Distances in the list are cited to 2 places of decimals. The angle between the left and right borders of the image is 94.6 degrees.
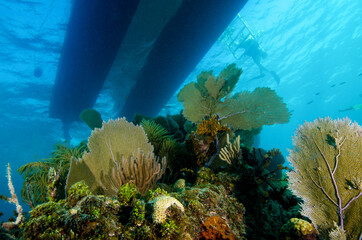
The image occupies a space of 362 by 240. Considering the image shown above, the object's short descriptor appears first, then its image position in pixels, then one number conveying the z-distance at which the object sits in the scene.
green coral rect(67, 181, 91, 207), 1.67
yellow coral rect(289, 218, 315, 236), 1.77
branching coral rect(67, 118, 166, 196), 2.52
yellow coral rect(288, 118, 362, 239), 2.07
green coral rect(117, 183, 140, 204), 1.78
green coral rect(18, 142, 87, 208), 2.58
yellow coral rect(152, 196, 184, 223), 1.49
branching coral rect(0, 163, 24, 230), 1.82
